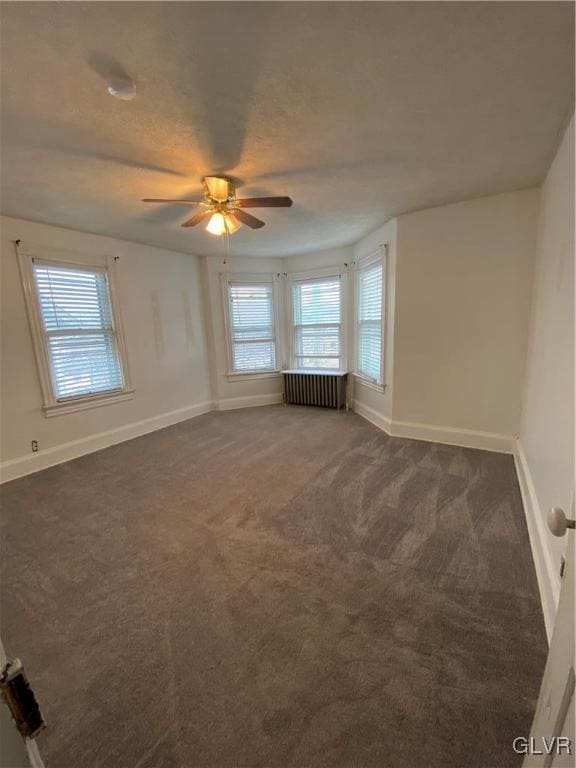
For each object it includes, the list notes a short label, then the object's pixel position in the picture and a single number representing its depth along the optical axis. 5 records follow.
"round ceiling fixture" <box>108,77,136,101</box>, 1.38
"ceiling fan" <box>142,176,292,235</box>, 2.34
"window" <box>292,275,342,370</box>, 5.00
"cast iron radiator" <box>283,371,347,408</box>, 4.94
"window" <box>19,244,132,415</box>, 3.27
